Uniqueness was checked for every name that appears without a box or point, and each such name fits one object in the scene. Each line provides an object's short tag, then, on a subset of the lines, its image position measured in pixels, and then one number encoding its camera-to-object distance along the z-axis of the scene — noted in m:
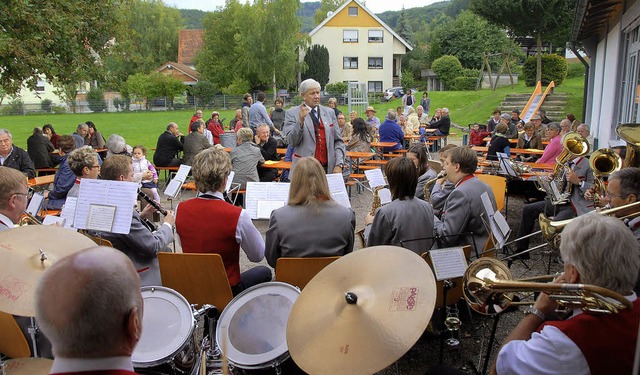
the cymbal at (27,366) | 2.46
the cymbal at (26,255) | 2.49
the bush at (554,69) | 26.97
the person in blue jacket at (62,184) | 6.45
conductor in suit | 6.80
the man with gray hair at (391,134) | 12.59
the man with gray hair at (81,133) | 11.00
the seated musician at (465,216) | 4.20
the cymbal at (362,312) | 2.18
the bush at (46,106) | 44.53
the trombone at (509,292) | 1.94
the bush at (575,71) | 34.59
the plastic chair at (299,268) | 3.26
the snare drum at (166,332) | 2.71
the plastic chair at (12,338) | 2.80
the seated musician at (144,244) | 3.65
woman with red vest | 3.53
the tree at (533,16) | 24.48
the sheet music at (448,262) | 3.22
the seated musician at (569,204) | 6.05
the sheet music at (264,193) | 4.80
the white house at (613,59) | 8.99
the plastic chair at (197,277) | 3.25
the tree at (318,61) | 47.75
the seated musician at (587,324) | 1.88
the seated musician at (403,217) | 3.88
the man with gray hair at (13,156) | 7.87
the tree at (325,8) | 61.38
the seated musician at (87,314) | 1.41
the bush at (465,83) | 37.56
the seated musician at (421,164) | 5.71
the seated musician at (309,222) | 3.61
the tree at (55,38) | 8.02
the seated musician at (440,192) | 5.25
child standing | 8.33
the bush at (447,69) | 40.19
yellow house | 48.72
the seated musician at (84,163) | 4.79
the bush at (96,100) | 44.91
